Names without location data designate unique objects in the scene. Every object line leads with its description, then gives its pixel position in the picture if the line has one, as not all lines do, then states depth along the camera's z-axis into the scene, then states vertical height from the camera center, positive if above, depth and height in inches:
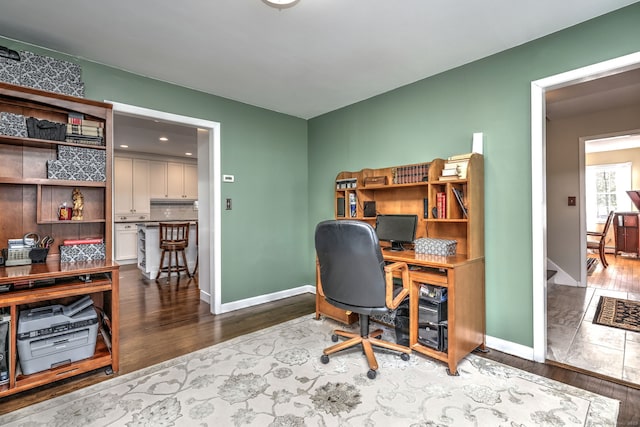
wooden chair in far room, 216.7 -25.3
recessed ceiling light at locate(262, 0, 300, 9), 71.8 +51.2
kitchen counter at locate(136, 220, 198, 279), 204.7 -25.8
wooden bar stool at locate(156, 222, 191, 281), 198.2 -18.3
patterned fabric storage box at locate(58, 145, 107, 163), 93.4 +19.2
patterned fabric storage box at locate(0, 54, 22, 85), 84.6 +41.2
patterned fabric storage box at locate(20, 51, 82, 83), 88.4 +45.1
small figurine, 98.5 +3.0
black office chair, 81.3 -18.2
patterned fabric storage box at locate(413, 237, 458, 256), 98.7 -11.6
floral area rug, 65.6 -45.4
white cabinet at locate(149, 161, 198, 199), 277.3 +32.2
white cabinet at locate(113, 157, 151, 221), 256.2 +21.5
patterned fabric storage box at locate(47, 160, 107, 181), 91.8 +13.9
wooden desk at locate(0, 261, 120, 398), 72.9 -20.9
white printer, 76.1 -32.3
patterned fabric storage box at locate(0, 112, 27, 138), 84.7 +26.0
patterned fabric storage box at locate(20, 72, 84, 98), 88.6 +40.4
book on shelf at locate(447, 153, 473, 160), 96.7 +18.1
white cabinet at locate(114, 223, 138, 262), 249.8 -23.7
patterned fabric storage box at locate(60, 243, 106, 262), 93.8 -12.2
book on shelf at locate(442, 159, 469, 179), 96.7 +15.2
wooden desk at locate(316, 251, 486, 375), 84.7 -26.1
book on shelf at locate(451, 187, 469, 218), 100.0 +4.0
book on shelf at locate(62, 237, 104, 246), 95.1 -8.8
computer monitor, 115.5 -6.7
